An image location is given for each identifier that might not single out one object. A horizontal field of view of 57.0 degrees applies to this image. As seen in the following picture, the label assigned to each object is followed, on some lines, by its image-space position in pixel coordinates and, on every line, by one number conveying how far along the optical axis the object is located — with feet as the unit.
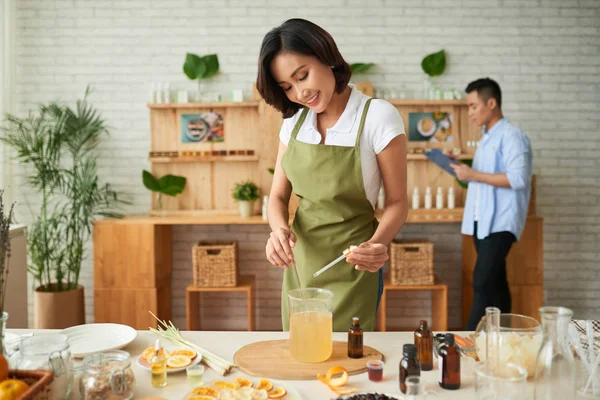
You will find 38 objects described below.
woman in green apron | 6.09
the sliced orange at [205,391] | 4.40
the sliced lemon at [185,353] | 5.15
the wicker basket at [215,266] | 14.52
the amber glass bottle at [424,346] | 4.98
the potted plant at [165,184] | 15.35
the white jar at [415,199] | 15.61
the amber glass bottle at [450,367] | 4.55
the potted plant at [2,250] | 4.58
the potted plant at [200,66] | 15.83
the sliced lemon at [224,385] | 4.53
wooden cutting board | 4.84
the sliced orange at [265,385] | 4.49
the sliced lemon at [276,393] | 4.35
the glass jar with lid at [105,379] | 4.15
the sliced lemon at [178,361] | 4.94
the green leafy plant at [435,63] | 15.69
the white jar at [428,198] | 15.72
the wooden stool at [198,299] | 14.60
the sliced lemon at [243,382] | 4.57
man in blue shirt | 12.34
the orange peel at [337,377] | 4.57
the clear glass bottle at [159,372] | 4.60
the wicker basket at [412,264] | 14.29
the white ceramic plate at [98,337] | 5.36
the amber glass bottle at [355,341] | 5.19
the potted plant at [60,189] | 14.15
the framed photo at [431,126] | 16.02
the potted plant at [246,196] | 15.17
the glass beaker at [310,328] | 5.04
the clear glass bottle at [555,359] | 3.77
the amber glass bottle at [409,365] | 4.56
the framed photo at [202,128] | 16.24
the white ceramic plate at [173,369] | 4.87
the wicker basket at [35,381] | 3.89
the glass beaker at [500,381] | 3.71
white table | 4.50
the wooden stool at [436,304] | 14.42
